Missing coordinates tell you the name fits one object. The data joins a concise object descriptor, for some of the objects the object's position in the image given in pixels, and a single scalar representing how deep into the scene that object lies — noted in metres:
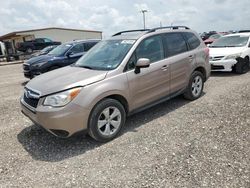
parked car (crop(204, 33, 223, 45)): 15.35
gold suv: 2.89
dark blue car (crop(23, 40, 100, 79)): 7.21
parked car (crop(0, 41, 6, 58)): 26.50
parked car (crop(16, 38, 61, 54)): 21.85
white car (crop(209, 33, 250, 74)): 6.75
